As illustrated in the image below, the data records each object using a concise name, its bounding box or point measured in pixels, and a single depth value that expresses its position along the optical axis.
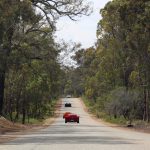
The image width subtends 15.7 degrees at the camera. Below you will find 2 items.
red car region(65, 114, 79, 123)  70.69
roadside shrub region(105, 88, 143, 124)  70.38
